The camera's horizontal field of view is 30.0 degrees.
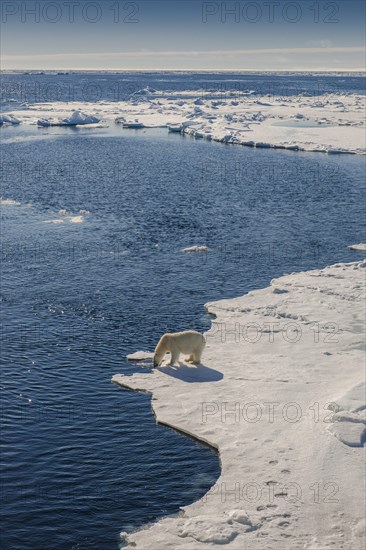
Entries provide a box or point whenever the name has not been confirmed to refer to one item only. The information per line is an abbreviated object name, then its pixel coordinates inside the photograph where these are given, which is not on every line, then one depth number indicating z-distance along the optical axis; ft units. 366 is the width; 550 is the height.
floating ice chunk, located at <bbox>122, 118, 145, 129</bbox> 327.67
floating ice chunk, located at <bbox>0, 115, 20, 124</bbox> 331.36
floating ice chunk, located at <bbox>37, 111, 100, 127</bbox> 328.49
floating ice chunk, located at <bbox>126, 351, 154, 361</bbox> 83.61
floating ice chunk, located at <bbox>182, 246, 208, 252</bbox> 128.57
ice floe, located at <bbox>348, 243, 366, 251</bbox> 130.80
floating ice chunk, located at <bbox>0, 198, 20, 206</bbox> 165.66
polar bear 79.61
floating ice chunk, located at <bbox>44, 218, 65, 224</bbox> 148.56
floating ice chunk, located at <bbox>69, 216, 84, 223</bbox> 150.30
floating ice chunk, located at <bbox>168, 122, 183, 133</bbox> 314.76
